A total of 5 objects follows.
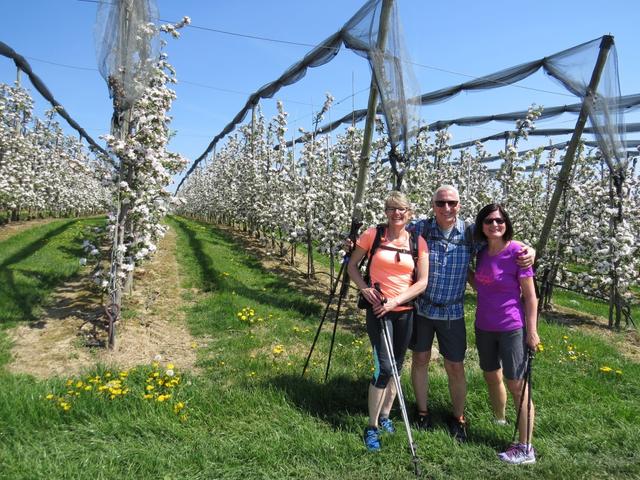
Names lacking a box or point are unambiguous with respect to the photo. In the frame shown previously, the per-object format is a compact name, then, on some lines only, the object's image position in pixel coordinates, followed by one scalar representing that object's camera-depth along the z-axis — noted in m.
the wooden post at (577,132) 8.16
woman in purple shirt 3.67
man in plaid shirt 3.98
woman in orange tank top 3.78
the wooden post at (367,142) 7.07
